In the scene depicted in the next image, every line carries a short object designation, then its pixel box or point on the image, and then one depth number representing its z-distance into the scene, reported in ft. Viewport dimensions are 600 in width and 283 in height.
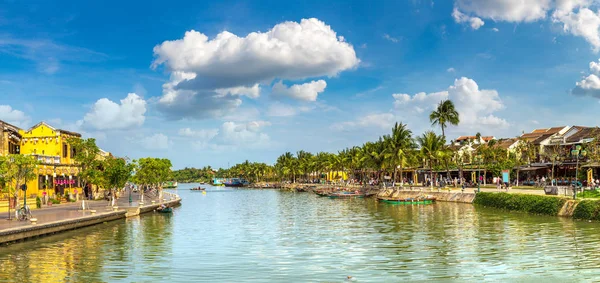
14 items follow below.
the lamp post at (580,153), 155.22
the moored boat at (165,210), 208.13
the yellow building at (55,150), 221.46
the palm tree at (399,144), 303.27
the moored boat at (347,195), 325.83
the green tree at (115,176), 201.05
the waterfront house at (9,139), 192.44
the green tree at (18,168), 144.46
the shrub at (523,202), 158.10
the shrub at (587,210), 137.42
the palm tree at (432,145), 289.12
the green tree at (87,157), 210.59
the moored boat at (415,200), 240.32
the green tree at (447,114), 320.09
